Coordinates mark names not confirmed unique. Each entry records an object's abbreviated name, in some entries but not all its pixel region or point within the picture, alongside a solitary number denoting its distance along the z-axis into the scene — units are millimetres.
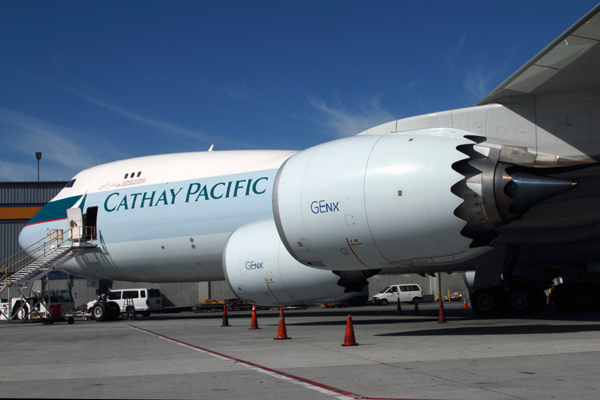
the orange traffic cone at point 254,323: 16553
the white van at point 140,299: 31484
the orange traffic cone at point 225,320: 18609
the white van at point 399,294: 39656
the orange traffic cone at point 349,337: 10625
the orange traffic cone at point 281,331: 12602
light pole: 58834
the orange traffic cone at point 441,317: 15792
